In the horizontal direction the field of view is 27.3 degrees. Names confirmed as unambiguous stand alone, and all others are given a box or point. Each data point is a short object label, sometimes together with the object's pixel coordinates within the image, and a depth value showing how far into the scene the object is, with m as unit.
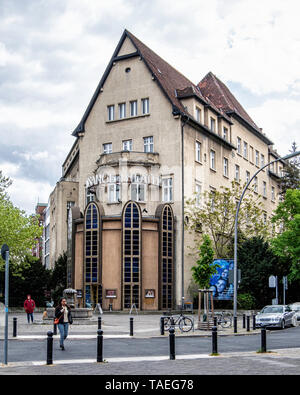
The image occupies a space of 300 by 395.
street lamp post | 27.93
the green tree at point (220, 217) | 48.31
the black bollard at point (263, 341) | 17.20
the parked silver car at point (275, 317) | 31.53
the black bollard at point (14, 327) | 23.95
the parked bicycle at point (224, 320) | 30.21
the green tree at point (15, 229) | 49.06
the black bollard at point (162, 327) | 25.44
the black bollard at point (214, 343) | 16.61
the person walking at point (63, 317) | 19.44
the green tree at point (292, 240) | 46.09
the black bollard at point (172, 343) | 15.24
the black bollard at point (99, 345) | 14.87
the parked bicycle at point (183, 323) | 27.17
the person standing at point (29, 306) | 33.09
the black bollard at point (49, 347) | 13.88
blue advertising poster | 46.19
